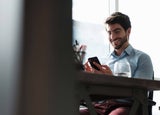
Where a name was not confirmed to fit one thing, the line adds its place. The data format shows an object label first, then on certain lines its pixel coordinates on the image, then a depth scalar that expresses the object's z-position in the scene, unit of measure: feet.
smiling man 8.69
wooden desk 6.20
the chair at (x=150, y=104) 7.59
